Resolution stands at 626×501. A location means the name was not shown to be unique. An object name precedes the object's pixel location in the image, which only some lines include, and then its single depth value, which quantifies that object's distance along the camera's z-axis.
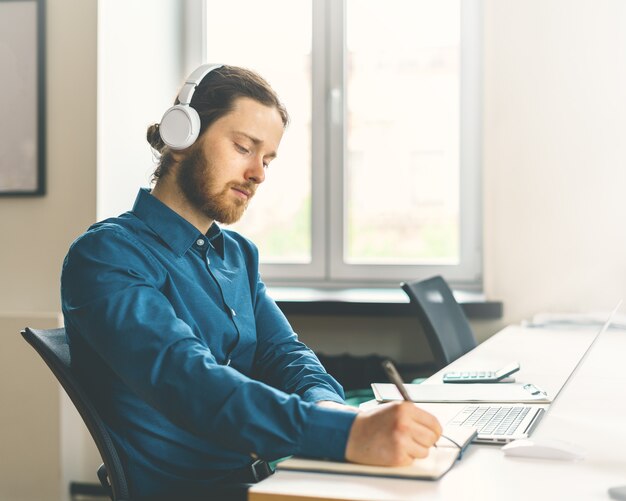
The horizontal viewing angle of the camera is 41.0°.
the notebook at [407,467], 1.03
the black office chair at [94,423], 1.28
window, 3.22
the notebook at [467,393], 1.52
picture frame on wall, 2.87
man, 1.11
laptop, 1.22
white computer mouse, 1.10
